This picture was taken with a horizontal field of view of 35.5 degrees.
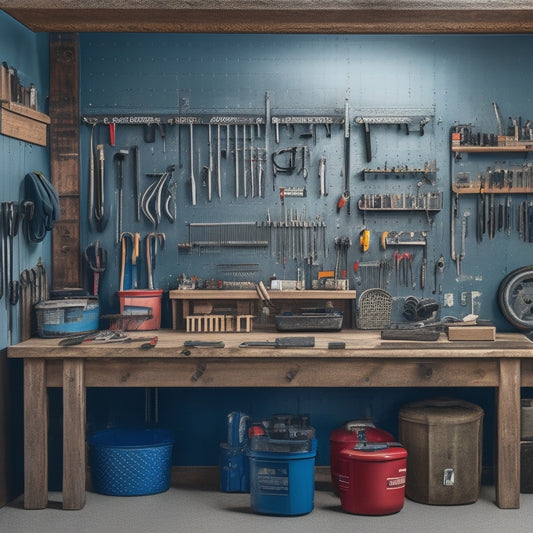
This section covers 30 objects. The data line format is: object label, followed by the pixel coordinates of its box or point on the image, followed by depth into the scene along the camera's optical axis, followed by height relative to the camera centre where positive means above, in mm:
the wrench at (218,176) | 5355 +470
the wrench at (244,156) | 5379 +602
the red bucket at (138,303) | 5246 -338
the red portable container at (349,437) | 4820 -1103
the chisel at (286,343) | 4574 -521
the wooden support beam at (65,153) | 5352 +626
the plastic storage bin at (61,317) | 4887 -397
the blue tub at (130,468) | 4867 -1286
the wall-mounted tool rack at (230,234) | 5402 +97
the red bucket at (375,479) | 4469 -1245
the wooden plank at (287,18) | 4668 +1359
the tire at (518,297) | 5312 -320
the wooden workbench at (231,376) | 4562 -703
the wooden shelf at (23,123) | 4598 +745
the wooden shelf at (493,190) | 5293 +366
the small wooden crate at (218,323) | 5164 -461
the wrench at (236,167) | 5375 +531
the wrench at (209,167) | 5371 +532
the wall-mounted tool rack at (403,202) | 5340 +295
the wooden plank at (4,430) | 4594 -995
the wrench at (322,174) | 5375 +482
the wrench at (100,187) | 5383 +407
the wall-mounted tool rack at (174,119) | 5332 +837
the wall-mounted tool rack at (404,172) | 5352 +489
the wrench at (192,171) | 5370 +504
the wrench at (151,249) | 5398 +4
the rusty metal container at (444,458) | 4645 -1179
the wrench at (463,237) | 5383 +70
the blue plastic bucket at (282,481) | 4484 -1256
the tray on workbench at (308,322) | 5121 -452
